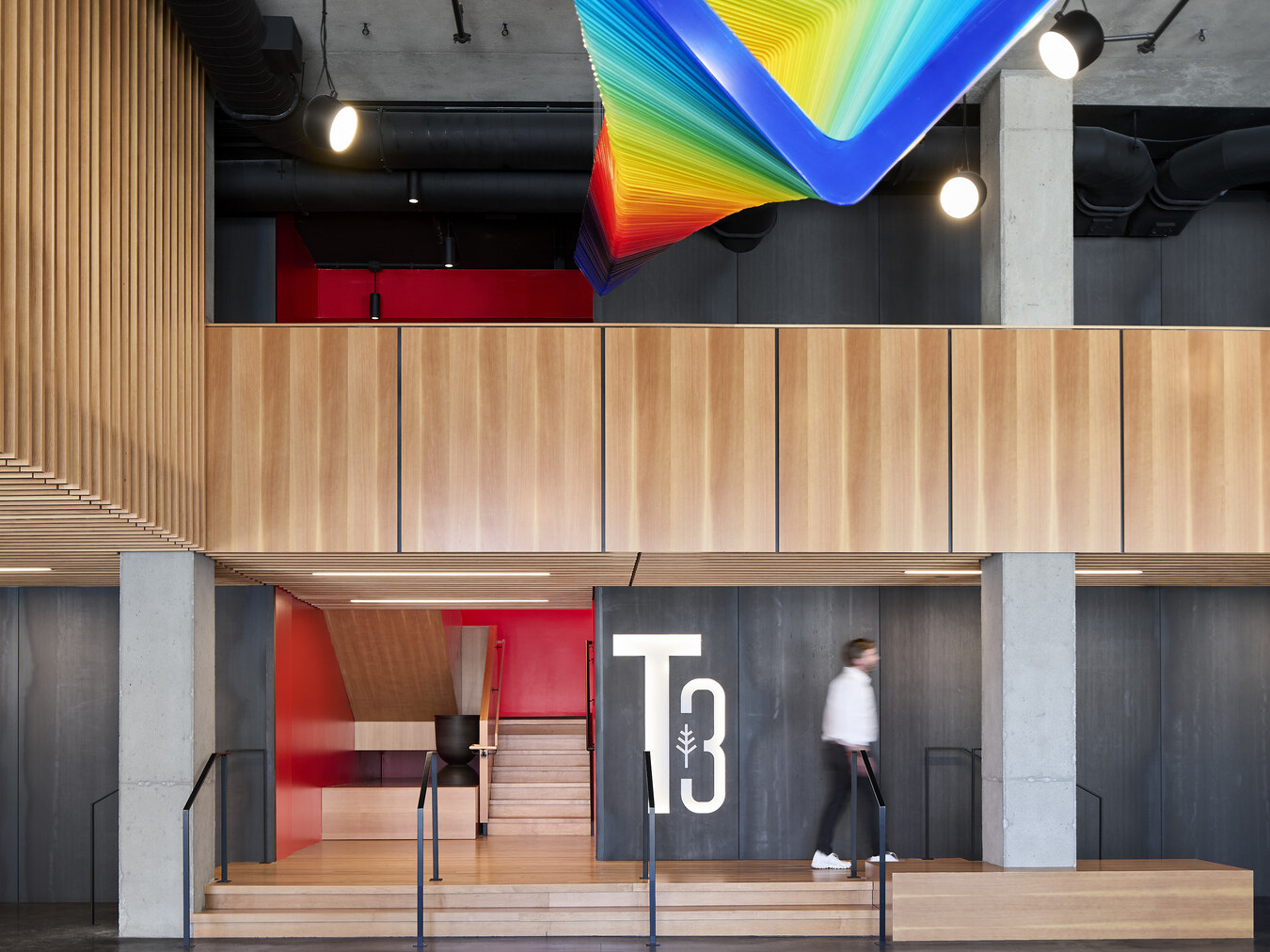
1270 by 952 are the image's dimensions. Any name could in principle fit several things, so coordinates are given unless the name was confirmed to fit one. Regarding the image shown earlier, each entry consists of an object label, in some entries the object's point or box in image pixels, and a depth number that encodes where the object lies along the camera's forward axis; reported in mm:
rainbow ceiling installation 3279
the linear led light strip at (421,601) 11250
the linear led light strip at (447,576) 9156
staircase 11773
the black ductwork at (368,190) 9547
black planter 12320
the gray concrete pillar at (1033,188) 8500
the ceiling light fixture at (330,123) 6680
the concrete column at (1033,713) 8172
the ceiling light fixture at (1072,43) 6047
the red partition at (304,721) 10250
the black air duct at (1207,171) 9047
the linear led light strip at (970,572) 9234
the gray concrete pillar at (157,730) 7832
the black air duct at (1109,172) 9016
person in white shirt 8703
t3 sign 10055
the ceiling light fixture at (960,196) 7398
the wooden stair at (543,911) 8008
